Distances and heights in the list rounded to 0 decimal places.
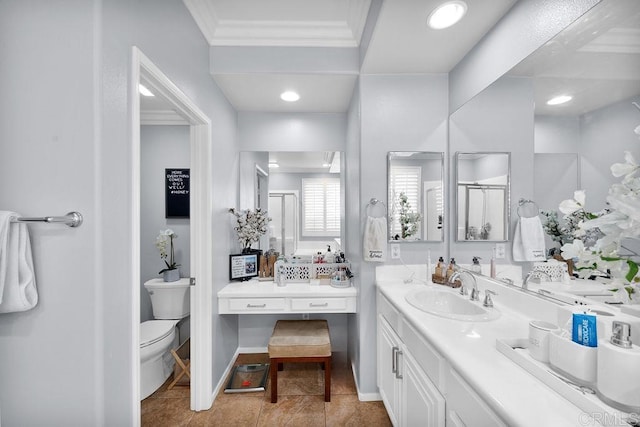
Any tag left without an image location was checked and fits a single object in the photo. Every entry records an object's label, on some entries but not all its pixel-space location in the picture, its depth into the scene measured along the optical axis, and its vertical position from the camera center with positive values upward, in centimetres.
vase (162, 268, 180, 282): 254 -61
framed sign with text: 283 +17
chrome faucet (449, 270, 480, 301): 151 -43
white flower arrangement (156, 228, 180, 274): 265 -34
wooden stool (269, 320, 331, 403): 200 -104
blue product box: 75 -33
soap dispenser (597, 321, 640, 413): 63 -38
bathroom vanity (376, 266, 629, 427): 69 -49
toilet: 206 -96
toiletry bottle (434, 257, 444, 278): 188 -39
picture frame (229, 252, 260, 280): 239 -49
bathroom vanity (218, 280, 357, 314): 212 -70
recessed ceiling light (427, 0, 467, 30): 137 +102
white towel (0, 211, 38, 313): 81 -18
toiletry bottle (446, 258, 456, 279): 182 -38
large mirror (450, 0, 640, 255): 92 +43
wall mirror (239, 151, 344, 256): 272 +14
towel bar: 83 -3
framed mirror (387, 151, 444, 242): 200 +13
